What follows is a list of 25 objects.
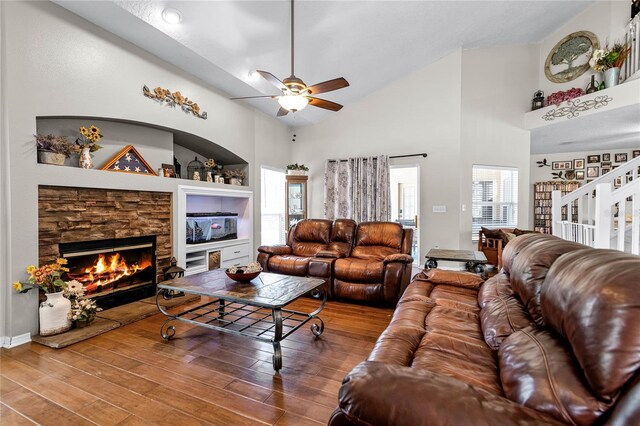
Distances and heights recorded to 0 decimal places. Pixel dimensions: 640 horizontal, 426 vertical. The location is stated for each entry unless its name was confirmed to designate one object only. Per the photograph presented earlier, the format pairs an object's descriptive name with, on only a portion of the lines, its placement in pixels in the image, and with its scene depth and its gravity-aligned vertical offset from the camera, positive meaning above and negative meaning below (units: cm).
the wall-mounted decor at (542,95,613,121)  447 +165
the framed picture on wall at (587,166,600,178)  696 +91
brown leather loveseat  360 -66
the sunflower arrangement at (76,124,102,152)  318 +77
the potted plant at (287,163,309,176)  623 +84
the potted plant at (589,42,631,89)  447 +232
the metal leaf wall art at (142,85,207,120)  375 +147
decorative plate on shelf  506 +271
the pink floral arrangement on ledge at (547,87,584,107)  494 +194
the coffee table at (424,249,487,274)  375 -62
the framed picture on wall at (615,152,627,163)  673 +120
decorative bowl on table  273 -59
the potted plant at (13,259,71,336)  261 -79
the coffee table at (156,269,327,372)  225 -70
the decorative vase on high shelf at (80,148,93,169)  315 +52
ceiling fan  286 +120
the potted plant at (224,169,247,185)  527 +60
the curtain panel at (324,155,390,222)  584 +42
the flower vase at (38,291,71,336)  267 -96
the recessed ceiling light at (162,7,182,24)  304 +201
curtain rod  563 +105
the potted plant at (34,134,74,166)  278 +57
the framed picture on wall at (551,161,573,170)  712 +108
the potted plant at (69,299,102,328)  281 -99
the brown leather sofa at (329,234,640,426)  79 -53
